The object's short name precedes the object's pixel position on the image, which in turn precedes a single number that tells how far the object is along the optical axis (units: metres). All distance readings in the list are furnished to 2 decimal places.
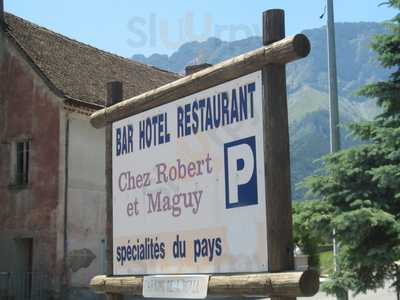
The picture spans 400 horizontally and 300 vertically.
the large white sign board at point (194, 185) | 4.32
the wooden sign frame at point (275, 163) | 4.05
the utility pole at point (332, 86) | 12.30
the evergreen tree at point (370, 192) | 8.48
